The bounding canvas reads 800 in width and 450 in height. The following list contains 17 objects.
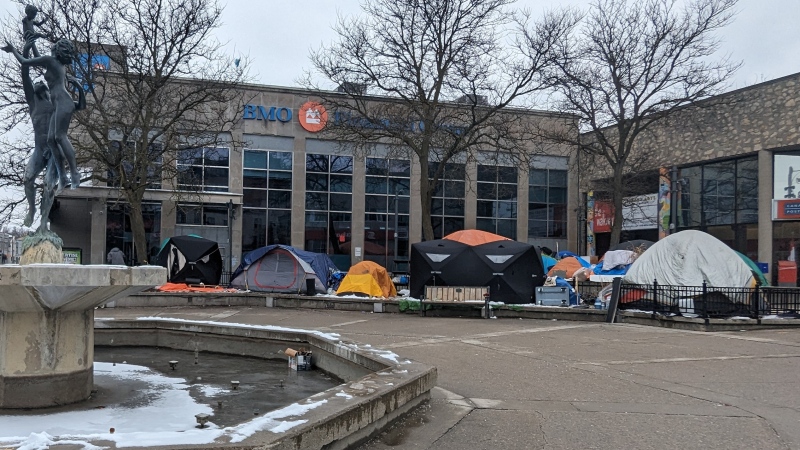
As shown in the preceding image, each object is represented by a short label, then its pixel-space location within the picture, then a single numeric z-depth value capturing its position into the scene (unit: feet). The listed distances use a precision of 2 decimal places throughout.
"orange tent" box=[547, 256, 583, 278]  85.61
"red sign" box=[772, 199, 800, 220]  96.73
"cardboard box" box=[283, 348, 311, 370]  32.60
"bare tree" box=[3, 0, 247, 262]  76.28
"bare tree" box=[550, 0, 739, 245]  91.40
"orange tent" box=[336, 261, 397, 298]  72.38
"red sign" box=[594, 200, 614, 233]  132.36
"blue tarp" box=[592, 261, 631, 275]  79.72
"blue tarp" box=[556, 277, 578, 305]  68.95
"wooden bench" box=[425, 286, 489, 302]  63.98
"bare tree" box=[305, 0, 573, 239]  79.77
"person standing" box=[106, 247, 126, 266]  86.22
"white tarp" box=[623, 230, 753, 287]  60.03
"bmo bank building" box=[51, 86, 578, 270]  113.50
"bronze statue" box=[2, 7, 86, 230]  28.17
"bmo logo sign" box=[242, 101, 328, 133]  120.67
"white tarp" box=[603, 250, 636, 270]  80.74
